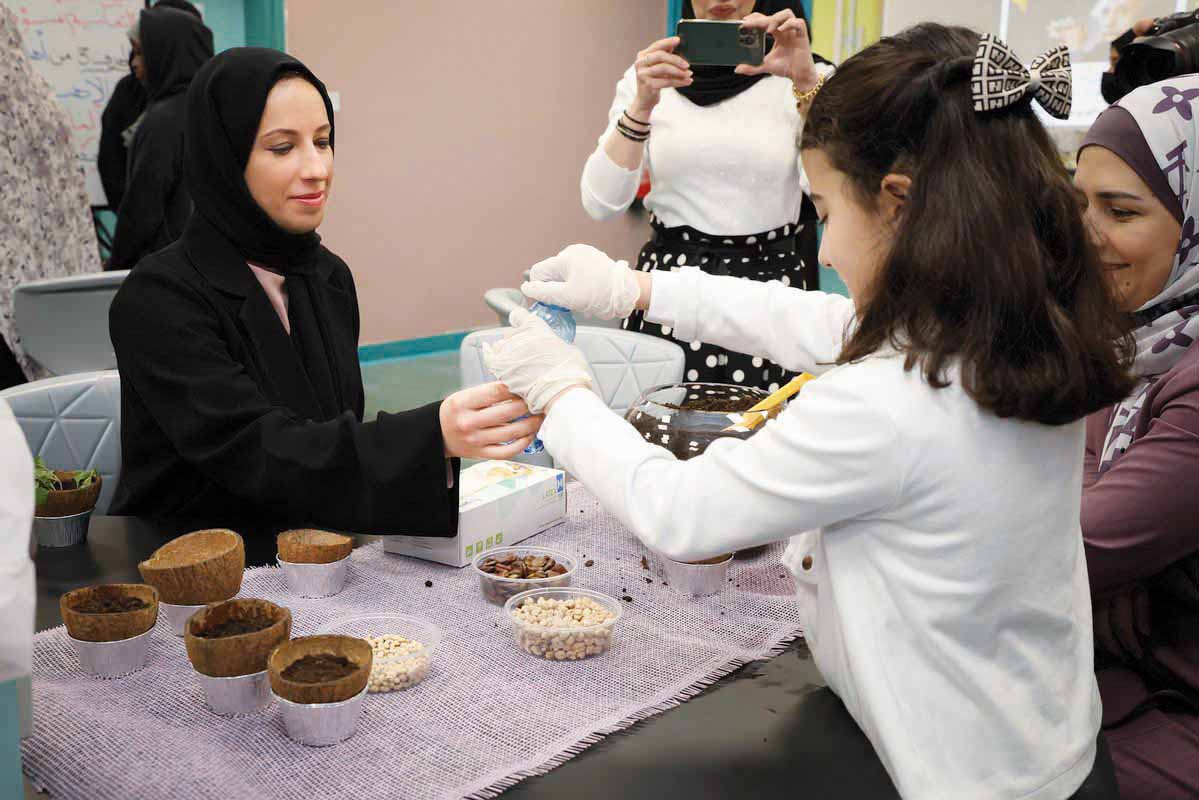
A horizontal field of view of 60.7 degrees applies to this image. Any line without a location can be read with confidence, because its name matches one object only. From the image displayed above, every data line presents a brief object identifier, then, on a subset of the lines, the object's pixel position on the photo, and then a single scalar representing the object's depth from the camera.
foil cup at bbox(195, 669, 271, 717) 0.94
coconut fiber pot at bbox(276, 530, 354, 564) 1.20
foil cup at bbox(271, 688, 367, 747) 0.89
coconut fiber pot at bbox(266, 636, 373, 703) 0.89
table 0.88
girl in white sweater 0.90
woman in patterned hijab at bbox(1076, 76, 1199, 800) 1.27
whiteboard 4.10
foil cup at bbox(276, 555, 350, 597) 1.20
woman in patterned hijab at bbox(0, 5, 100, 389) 2.74
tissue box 1.30
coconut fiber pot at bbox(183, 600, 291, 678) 0.93
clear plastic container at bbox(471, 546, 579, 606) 1.18
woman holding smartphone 2.38
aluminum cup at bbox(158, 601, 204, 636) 1.09
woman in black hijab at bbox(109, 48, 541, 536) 1.34
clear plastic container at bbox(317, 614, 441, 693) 1.00
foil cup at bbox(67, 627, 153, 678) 1.01
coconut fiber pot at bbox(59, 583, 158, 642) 1.00
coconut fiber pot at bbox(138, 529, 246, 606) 1.08
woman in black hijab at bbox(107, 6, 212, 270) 3.26
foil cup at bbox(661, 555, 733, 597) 1.24
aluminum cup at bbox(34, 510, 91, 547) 1.35
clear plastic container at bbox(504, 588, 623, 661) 1.07
